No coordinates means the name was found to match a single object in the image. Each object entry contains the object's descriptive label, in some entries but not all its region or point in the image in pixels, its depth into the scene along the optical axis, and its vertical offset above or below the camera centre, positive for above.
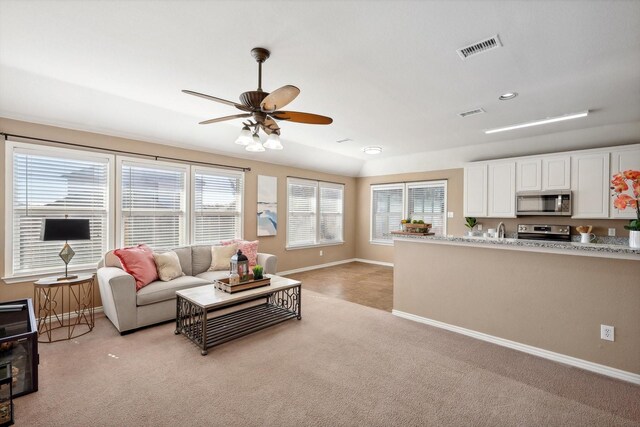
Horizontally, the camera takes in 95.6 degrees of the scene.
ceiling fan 2.18 +0.86
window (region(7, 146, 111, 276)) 3.32 +0.11
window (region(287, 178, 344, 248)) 6.50 +0.02
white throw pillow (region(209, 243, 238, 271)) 4.45 -0.68
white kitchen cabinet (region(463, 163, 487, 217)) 5.54 +0.48
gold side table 3.08 -1.18
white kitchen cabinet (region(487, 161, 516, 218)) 5.21 +0.46
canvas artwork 5.76 +0.15
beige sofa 3.13 -0.96
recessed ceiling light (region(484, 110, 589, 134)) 3.81 +1.33
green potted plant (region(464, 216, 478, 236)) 5.85 -0.15
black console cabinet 2.12 -1.08
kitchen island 2.45 -0.80
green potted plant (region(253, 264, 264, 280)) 3.49 -0.73
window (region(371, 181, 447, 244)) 6.54 +0.20
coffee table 2.93 -1.27
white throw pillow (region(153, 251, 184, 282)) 3.75 -0.72
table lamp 3.02 -0.22
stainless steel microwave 4.70 +0.21
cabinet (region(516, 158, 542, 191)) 4.95 +0.71
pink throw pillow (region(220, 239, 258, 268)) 4.63 -0.58
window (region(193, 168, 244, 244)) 4.88 +0.13
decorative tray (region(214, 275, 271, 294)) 3.24 -0.83
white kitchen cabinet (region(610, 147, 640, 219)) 4.14 +0.77
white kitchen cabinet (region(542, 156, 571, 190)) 4.69 +0.70
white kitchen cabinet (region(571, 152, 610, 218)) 4.39 +0.49
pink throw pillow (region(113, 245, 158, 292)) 3.45 -0.65
